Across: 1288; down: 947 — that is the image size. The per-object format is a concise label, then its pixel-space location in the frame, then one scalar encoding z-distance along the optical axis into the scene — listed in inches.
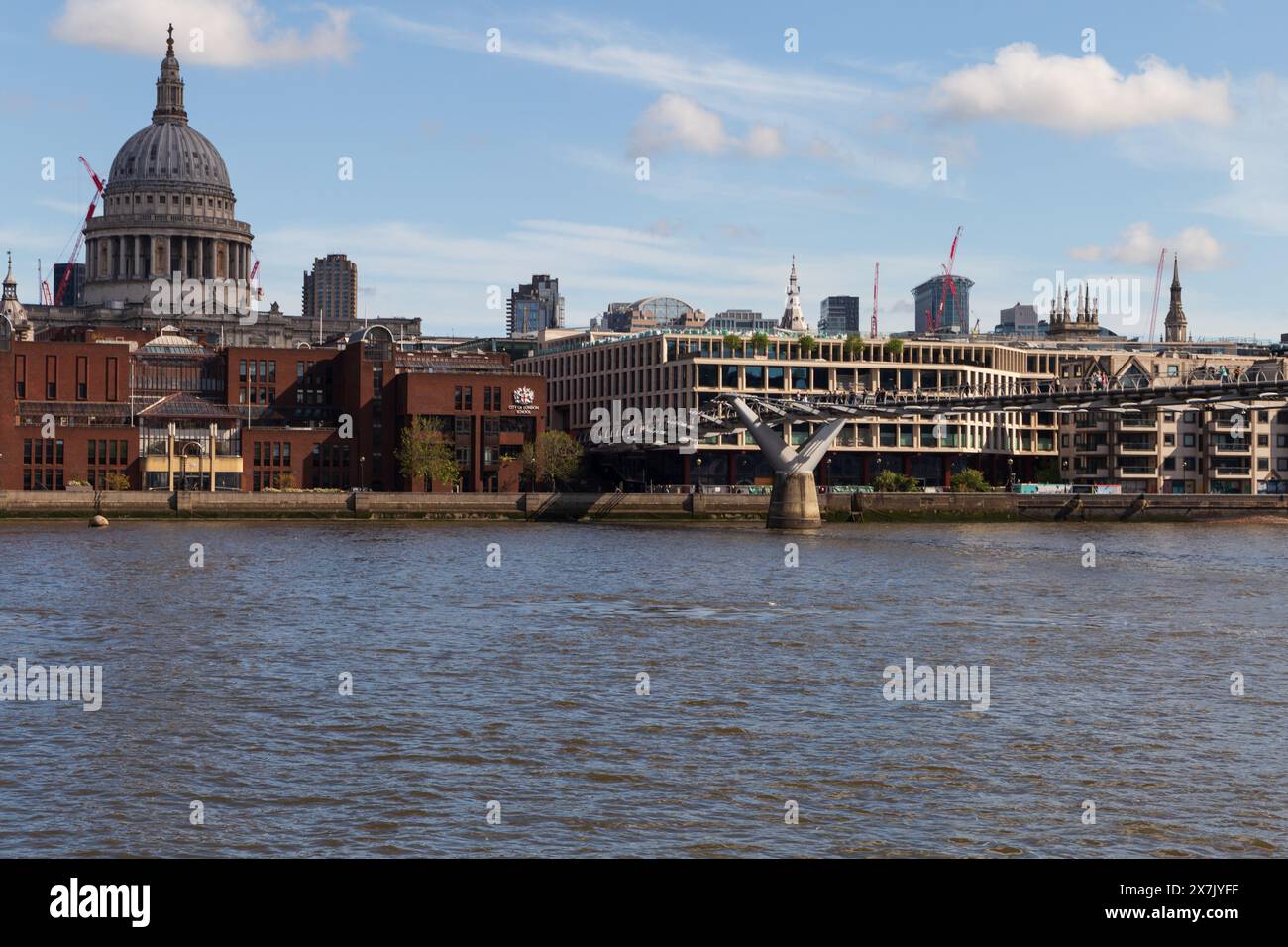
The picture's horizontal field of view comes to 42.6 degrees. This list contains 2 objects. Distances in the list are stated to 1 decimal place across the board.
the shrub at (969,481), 5506.9
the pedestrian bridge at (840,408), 3580.2
